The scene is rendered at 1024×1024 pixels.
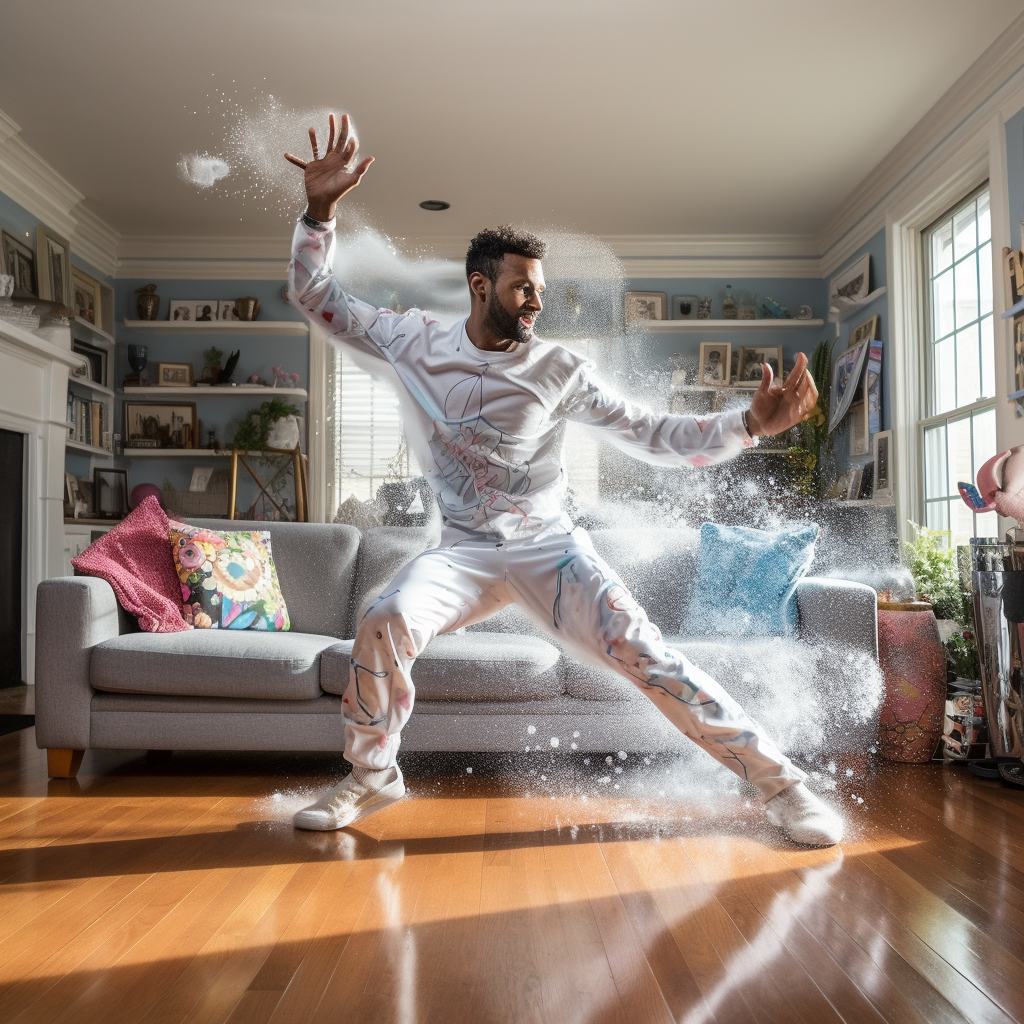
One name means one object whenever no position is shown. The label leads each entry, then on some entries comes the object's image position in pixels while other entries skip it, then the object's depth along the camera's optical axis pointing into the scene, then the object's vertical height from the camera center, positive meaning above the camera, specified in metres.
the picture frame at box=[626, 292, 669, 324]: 6.29 +1.49
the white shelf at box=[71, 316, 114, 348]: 5.71 +1.27
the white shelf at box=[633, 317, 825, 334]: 6.14 +1.34
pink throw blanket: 2.86 -0.11
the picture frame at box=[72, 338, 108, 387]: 5.98 +1.13
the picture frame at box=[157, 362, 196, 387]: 6.36 +1.06
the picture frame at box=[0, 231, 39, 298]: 4.88 +1.43
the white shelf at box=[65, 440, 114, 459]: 5.66 +0.52
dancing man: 1.95 +0.09
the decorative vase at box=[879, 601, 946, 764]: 2.90 -0.49
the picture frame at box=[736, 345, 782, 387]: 6.27 +1.13
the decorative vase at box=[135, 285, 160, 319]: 6.31 +1.54
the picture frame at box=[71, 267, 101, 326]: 5.83 +1.48
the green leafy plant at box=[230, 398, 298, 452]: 6.16 +0.69
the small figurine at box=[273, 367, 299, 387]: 6.35 +1.02
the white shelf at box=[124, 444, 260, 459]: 6.27 +0.52
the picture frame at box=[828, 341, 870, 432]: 5.42 +0.89
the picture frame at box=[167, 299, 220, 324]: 6.39 +1.50
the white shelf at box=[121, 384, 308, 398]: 6.21 +0.93
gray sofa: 2.66 -0.47
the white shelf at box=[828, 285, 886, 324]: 5.30 +1.32
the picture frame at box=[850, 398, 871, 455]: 5.42 +0.57
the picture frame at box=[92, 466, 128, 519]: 6.16 +0.25
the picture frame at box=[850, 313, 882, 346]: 5.31 +1.14
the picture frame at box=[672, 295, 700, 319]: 6.31 +1.49
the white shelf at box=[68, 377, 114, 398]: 5.69 +0.91
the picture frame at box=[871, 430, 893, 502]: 5.13 +0.35
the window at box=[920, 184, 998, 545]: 4.34 +0.80
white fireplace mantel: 4.86 +0.53
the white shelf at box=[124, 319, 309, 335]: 6.23 +1.37
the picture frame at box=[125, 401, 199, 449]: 6.34 +0.72
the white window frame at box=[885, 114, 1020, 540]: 4.94 +1.05
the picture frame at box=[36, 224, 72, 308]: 5.21 +1.51
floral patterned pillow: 3.03 -0.17
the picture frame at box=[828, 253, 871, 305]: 5.44 +1.47
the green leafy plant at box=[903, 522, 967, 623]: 3.35 -0.18
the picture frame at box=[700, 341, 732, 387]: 6.25 +1.11
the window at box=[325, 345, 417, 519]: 6.38 +0.62
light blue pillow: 2.86 -0.16
